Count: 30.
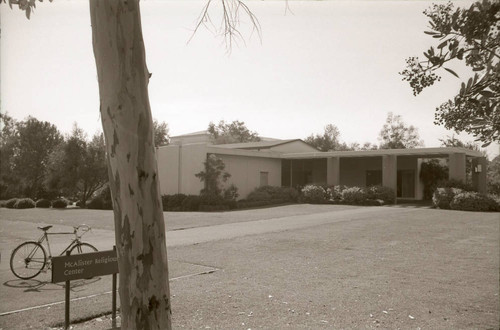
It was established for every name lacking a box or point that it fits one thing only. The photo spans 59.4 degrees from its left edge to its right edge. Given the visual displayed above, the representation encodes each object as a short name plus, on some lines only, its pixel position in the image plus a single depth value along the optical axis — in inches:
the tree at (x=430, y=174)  1375.5
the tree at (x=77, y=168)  1290.6
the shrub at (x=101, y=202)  1145.4
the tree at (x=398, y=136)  2431.1
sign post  224.4
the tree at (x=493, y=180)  1392.7
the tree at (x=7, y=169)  1763.0
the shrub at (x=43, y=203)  1289.4
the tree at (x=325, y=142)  2583.7
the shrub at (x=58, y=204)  1228.2
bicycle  337.1
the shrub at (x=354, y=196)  1131.3
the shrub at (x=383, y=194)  1133.7
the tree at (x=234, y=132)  2933.1
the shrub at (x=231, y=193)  1120.8
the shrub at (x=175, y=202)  1053.8
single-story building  1135.0
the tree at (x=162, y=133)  2404.0
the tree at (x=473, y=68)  137.1
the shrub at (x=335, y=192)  1192.1
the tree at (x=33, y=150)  1815.9
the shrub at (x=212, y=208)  1012.5
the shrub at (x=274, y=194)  1187.3
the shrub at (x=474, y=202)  917.8
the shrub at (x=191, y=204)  1027.3
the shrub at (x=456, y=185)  1003.9
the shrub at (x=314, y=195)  1208.8
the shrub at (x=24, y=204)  1241.1
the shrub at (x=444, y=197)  975.0
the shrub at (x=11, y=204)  1260.6
